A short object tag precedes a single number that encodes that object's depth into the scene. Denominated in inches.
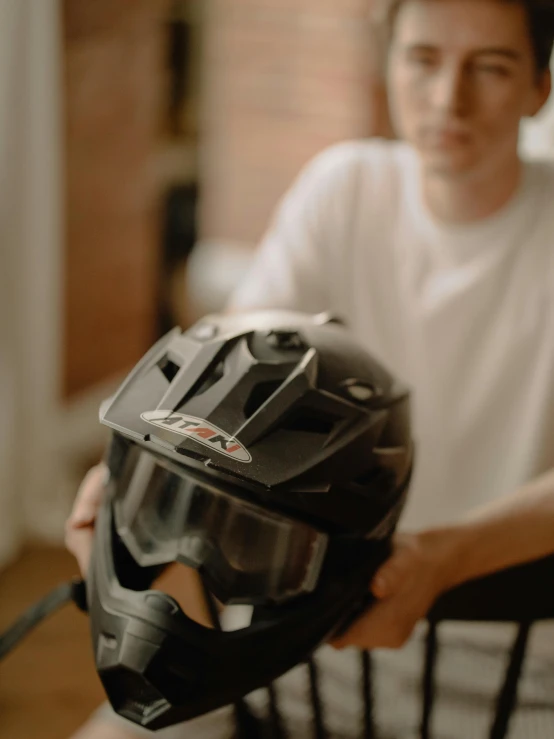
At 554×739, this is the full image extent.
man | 38.9
